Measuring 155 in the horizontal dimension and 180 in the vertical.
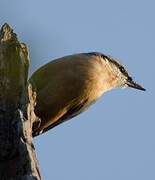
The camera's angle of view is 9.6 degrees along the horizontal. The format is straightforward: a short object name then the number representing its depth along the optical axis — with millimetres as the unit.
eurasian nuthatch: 9055
